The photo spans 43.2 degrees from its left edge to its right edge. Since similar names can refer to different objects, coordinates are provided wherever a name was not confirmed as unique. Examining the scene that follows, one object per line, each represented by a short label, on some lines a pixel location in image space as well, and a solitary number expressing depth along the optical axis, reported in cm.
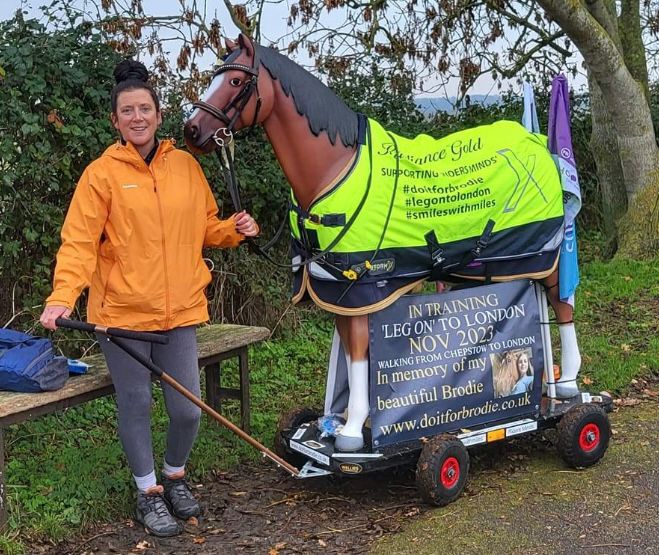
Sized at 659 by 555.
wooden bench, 376
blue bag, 385
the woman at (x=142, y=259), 360
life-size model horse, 374
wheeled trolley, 402
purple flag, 458
